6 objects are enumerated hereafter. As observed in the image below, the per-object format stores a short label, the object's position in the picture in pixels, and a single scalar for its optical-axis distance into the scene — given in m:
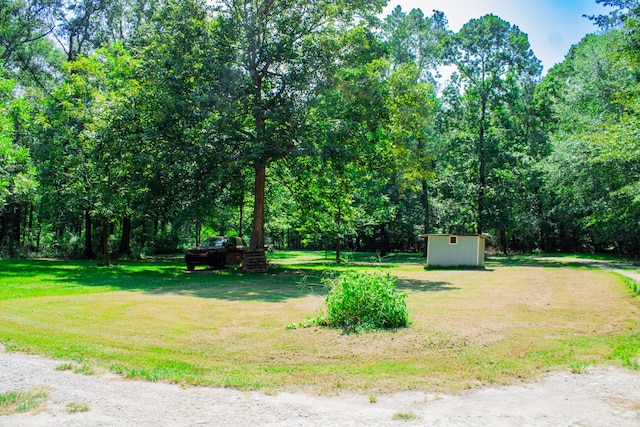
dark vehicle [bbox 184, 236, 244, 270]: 21.39
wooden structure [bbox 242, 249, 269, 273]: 20.25
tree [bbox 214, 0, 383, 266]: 17.89
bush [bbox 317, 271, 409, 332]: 7.77
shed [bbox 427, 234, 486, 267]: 24.30
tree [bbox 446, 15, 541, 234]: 35.72
